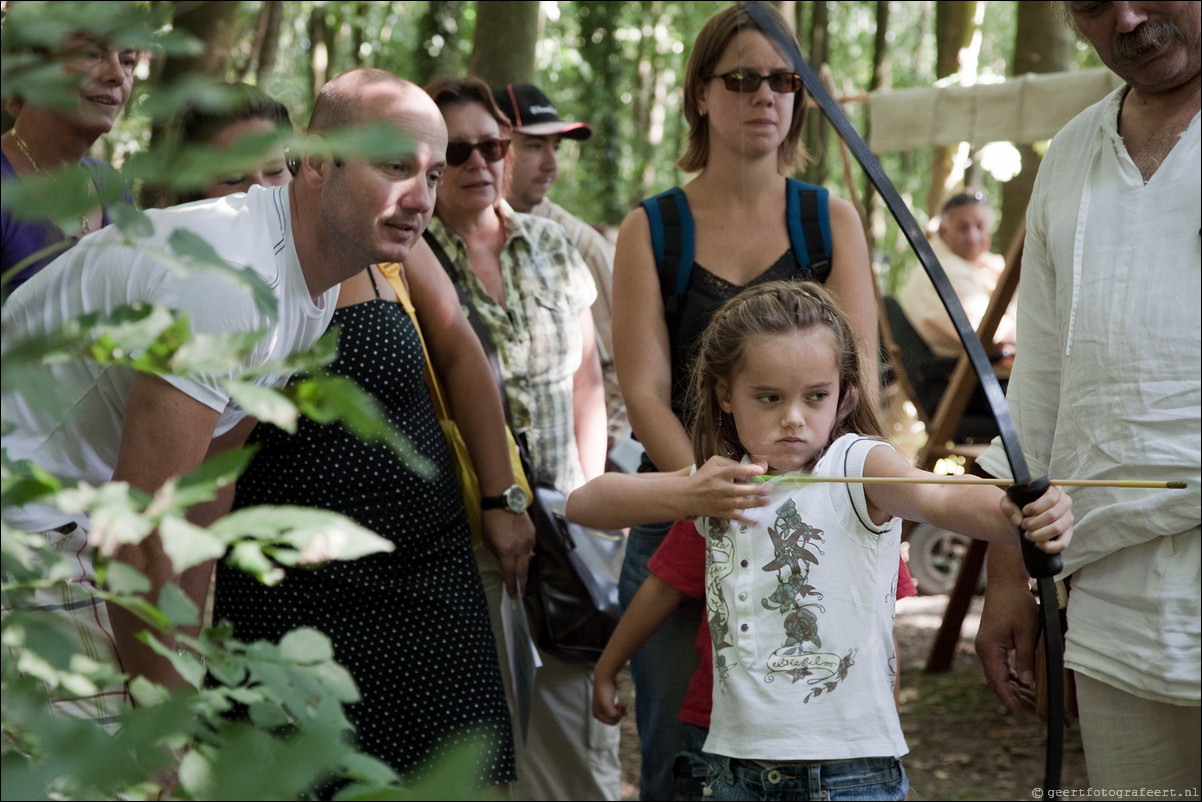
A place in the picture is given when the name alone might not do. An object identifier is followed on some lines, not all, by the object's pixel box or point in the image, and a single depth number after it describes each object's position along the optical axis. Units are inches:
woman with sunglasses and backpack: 123.5
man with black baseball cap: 202.1
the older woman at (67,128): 120.1
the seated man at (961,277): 313.6
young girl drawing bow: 92.9
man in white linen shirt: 77.2
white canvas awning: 237.0
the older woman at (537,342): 154.9
